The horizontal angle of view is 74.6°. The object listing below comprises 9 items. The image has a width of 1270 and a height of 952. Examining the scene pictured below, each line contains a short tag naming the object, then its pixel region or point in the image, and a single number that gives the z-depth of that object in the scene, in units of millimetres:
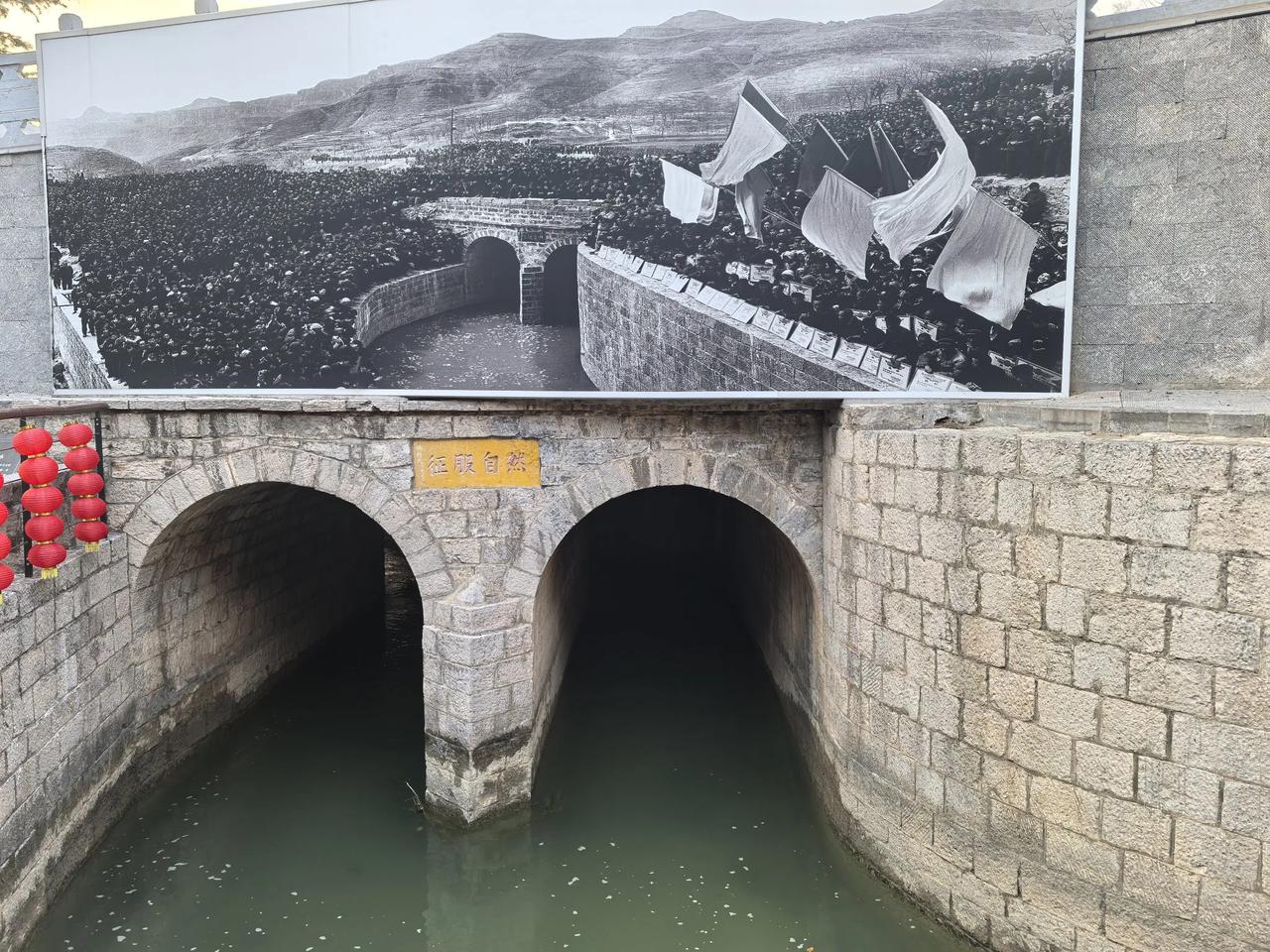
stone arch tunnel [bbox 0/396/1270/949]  3801
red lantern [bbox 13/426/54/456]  5094
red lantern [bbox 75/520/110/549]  5875
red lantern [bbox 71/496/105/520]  5852
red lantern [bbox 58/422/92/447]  5801
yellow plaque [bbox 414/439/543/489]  6336
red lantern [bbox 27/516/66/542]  5145
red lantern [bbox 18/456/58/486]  5094
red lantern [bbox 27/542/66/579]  5172
